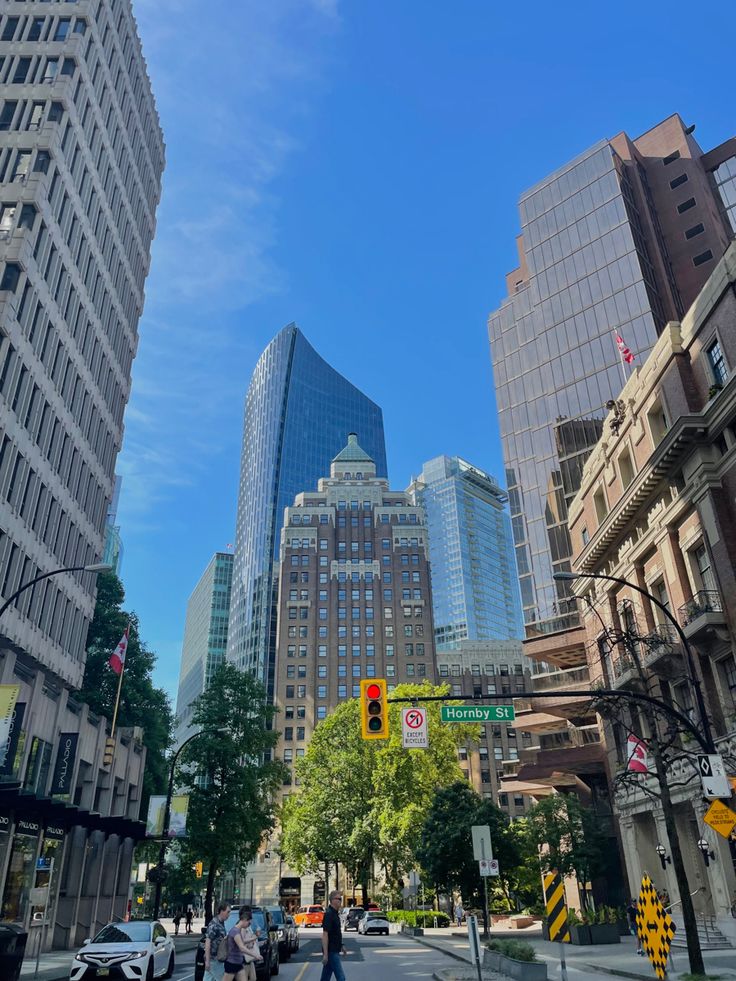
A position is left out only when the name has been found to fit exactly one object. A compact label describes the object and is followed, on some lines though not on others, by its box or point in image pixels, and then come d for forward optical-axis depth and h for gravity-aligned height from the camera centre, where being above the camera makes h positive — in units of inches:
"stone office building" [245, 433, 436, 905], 4559.5 +1690.1
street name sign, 837.2 +184.0
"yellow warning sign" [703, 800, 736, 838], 705.0 +63.4
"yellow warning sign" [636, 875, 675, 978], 728.3 -25.8
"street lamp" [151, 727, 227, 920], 1441.2 +121.3
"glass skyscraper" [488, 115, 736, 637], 3004.4 +2307.3
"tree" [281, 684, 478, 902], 2332.7 +318.2
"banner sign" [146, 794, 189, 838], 1453.0 +161.3
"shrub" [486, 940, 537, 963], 842.6 -48.3
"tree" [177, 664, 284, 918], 1921.8 +310.1
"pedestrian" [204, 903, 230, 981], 612.7 -20.9
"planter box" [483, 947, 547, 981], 768.9 -61.8
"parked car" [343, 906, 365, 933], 2299.5 -31.6
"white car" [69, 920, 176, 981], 716.7 -36.4
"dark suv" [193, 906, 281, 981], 747.4 -35.5
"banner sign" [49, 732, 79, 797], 1275.8 +223.3
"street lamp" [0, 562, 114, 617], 913.5 +369.6
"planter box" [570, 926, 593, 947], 1277.1 -51.0
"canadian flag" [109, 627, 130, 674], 1357.0 +405.4
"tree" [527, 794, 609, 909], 1444.4 +109.4
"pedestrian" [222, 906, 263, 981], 545.6 -26.2
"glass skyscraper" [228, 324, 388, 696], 6314.0 +3321.5
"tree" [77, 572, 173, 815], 2256.4 +608.1
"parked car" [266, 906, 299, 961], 1111.6 -31.5
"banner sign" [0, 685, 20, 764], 911.0 +218.4
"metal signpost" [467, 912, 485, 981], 705.0 -29.4
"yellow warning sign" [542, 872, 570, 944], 685.3 -4.8
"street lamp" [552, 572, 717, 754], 785.6 +188.9
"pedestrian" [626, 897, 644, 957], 1334.0 -25.7
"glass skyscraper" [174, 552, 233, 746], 7603.4 +2221.5
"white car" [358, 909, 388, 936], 1947.6 -41.4
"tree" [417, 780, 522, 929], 1673.2 +115.8
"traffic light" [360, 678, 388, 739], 741.9 +169.7
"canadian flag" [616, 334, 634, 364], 1723.8 +1100.0
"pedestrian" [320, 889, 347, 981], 572.4 -23.0
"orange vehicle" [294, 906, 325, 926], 2571.6 -26.7
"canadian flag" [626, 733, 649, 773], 938.7 +158.1
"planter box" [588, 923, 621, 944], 1279.5 -49.5
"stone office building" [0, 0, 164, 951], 1366.9 +1059.2
